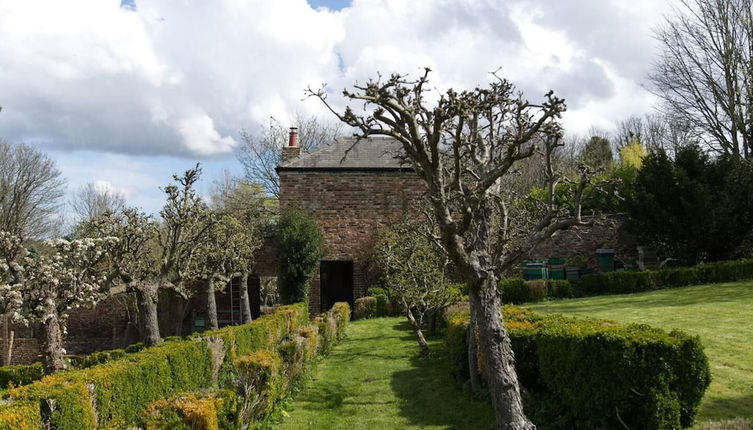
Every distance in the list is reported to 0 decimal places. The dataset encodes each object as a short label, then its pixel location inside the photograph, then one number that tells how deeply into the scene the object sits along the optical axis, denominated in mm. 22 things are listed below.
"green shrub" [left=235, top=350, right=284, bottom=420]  8203
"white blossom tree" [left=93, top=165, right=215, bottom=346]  12828
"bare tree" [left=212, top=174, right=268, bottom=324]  21547
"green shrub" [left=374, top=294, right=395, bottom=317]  21828
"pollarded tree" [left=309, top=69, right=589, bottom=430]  5605
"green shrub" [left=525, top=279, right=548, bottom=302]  20781
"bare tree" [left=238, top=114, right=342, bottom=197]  38434
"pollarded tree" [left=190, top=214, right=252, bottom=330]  19922
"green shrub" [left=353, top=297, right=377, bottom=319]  21609
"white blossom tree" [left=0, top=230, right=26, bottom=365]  9219
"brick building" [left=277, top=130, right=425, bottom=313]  24031
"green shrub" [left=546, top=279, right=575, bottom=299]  21125
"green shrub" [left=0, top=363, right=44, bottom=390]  16281
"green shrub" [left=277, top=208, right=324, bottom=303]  22594
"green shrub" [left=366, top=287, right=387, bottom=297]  22438
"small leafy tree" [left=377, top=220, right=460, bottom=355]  14672
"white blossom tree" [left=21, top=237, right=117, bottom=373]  9992
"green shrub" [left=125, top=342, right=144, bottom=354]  16297
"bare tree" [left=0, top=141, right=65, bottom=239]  28453
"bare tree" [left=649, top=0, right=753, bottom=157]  23938
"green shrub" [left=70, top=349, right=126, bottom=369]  15766
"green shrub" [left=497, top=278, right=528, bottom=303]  20784
